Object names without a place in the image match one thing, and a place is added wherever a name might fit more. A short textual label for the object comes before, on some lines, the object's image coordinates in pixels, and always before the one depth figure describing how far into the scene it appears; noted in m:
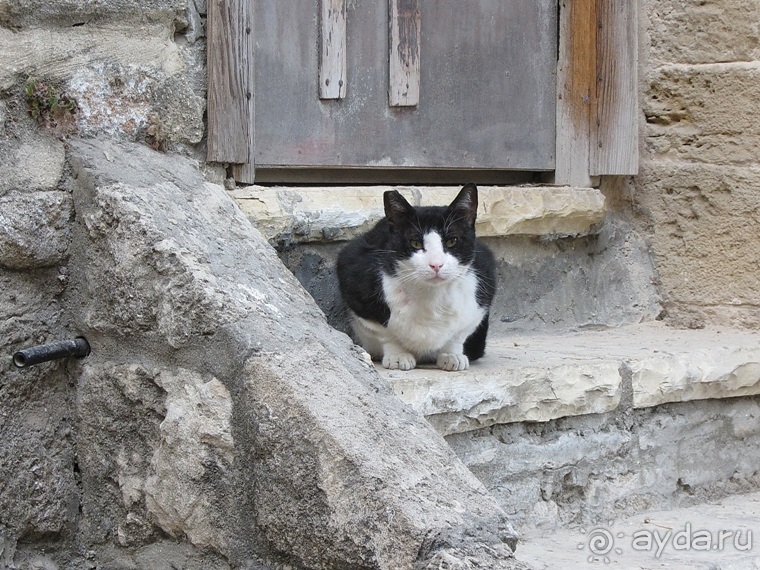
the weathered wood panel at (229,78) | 5.91
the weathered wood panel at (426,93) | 6.74
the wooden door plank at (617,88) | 7.70
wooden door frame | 7.72
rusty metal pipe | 4.47
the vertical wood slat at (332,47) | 6.85
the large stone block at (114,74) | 4.93
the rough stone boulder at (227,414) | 3.57
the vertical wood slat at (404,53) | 7.11
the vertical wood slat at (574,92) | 7.80
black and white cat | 6.00
